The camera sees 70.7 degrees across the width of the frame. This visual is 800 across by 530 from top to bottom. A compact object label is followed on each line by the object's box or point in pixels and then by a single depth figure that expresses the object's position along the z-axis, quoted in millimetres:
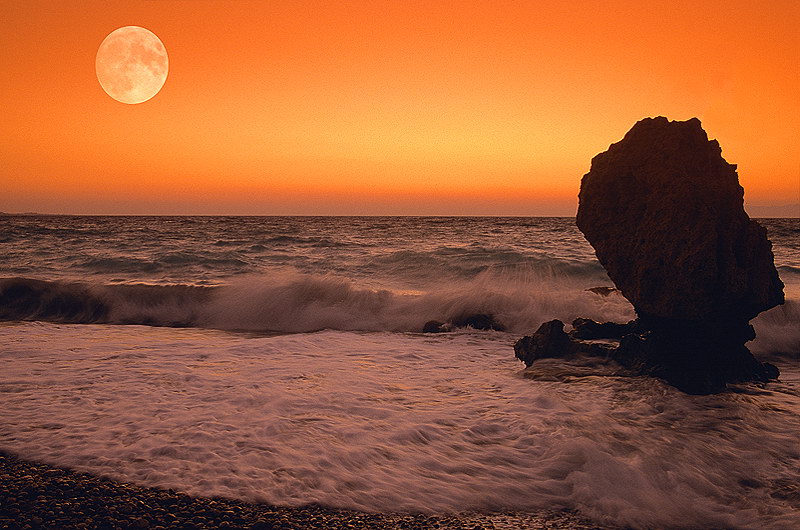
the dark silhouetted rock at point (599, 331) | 7629
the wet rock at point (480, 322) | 10047
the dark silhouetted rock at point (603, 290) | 12113
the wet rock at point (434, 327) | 9875
